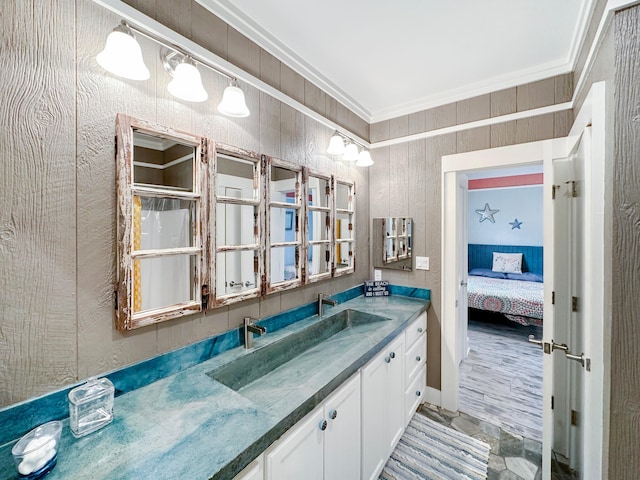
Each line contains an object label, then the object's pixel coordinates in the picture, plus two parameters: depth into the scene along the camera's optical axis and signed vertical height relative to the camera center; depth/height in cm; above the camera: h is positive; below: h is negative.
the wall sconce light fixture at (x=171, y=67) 96 +66
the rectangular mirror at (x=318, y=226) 196 +10
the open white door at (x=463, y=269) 299 -34
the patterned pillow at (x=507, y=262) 535 -46
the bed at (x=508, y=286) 390 -76
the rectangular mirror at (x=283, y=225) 167 +9
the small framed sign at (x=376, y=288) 257 -46
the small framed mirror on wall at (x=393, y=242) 255 -3
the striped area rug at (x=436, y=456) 173 -144
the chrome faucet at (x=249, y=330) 146 -47
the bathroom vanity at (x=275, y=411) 78 -60
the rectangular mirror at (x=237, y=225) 141 +8
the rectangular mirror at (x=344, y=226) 227 +11
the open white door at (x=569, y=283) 102 -23
